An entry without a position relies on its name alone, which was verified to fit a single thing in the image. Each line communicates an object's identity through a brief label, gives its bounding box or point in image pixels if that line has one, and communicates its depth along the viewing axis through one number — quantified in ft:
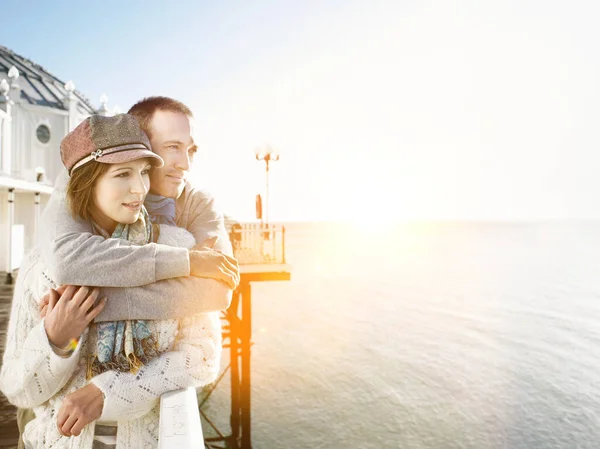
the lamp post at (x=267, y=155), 51.72
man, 5.49
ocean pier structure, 41.86
